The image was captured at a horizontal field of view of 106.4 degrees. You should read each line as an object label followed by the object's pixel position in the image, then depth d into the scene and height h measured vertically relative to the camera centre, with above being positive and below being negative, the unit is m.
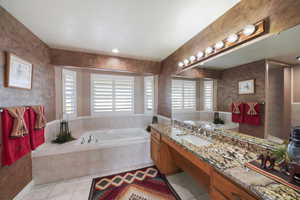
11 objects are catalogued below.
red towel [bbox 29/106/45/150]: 1.70 -0.52
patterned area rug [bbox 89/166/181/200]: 1.63 -1.40
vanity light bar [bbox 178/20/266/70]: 1.08 +0.70
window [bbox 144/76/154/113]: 3.51 +0.24
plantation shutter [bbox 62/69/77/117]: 2.81 +0.16
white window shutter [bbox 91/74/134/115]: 3.28 +0.18
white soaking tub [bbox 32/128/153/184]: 1.87 -1.09
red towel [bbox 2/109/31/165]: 1.32 -0.56
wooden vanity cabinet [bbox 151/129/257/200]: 0.81 -0.79
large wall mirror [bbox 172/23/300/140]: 0.97 +0.15
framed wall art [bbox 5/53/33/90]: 1.41 +0.37
